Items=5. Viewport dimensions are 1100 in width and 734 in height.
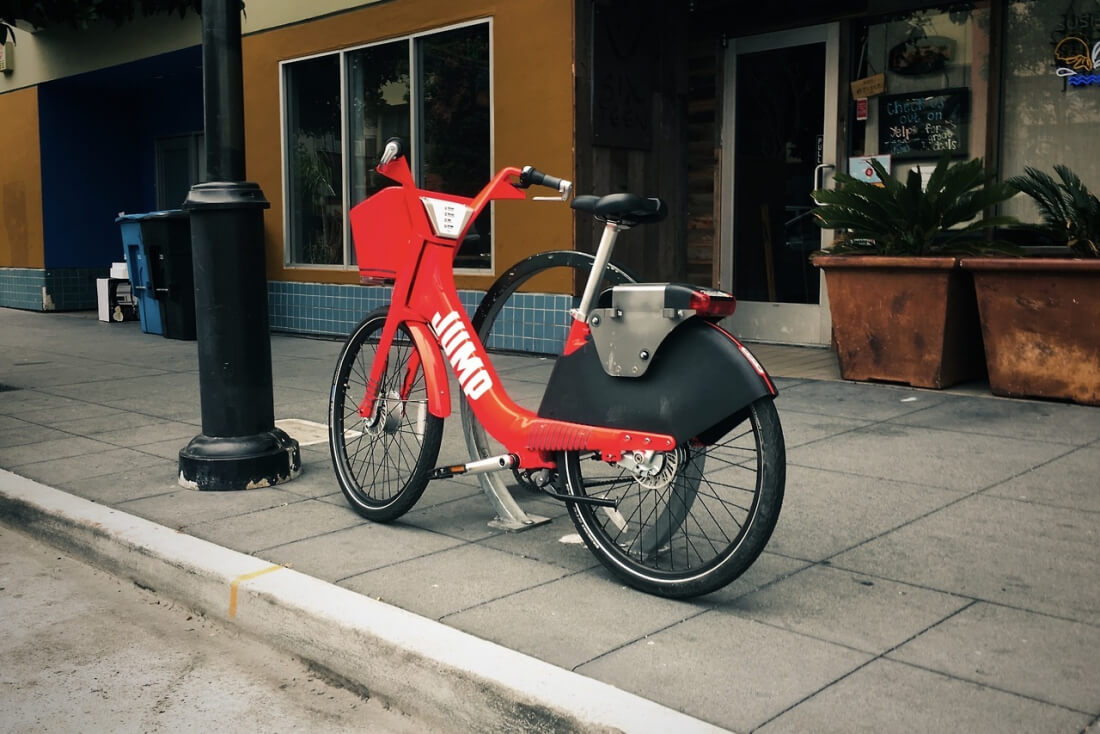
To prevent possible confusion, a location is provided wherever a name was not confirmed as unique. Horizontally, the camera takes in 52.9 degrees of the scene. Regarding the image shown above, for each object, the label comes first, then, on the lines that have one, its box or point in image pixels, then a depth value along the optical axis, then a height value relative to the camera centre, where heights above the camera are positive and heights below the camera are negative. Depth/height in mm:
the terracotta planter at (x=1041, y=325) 6457 -427
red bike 3318 -488
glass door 9148 +687
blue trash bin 11578 -131
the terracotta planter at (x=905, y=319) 7062 -426
